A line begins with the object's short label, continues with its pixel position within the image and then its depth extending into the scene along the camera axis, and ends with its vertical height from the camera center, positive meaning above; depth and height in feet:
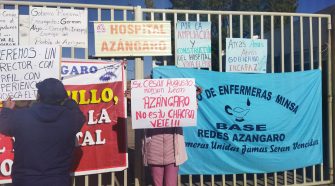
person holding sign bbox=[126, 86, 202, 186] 17.99 -2.28
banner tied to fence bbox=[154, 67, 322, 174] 22.13 -1.34
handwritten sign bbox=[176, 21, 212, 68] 21.77 +2.58
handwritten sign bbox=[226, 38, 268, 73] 22.72 +2.14
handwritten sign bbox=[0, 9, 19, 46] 19.16 +3.03
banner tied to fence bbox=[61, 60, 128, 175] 19.17 -0.62
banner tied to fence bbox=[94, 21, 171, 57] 20.47 +2.72
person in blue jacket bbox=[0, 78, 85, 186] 12.88 -1.13
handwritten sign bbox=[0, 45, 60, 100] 17.16 +1.12
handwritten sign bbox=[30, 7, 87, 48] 19.62 +3.15
